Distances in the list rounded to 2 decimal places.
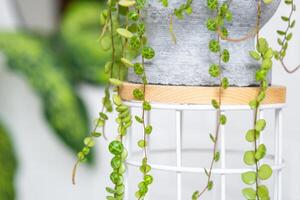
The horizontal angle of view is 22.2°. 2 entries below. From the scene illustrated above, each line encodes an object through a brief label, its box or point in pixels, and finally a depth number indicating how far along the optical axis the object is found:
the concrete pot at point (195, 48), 0.66
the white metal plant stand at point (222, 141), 0.64
